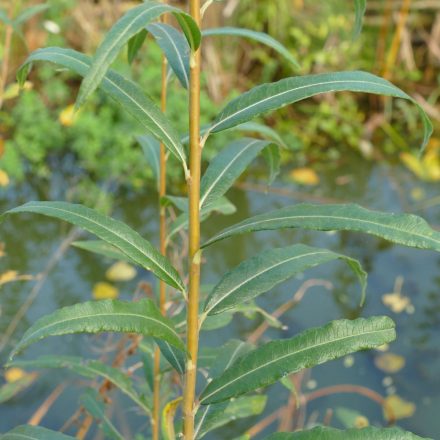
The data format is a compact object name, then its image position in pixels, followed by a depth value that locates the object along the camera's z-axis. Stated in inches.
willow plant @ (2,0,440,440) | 21.6
